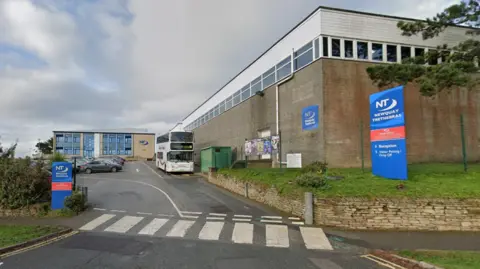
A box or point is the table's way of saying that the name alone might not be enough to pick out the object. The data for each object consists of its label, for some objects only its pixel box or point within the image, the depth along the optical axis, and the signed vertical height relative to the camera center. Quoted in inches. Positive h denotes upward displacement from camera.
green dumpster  1381.6 +9.0
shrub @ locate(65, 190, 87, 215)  546.0 -63.4
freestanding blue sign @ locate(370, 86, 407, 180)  508.4 +34.5
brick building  872.3 +169.6
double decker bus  1438.2 +31.7
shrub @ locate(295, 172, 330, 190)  520.4 -34.5
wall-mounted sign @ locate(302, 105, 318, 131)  892.0 +105.5
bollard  484.7 -69.6
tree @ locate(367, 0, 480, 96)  590.9 +173.0
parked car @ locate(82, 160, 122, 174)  1630.2 -28.2
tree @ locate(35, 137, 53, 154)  4293.6 +204.4
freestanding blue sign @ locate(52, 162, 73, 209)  559.5 -33.8
